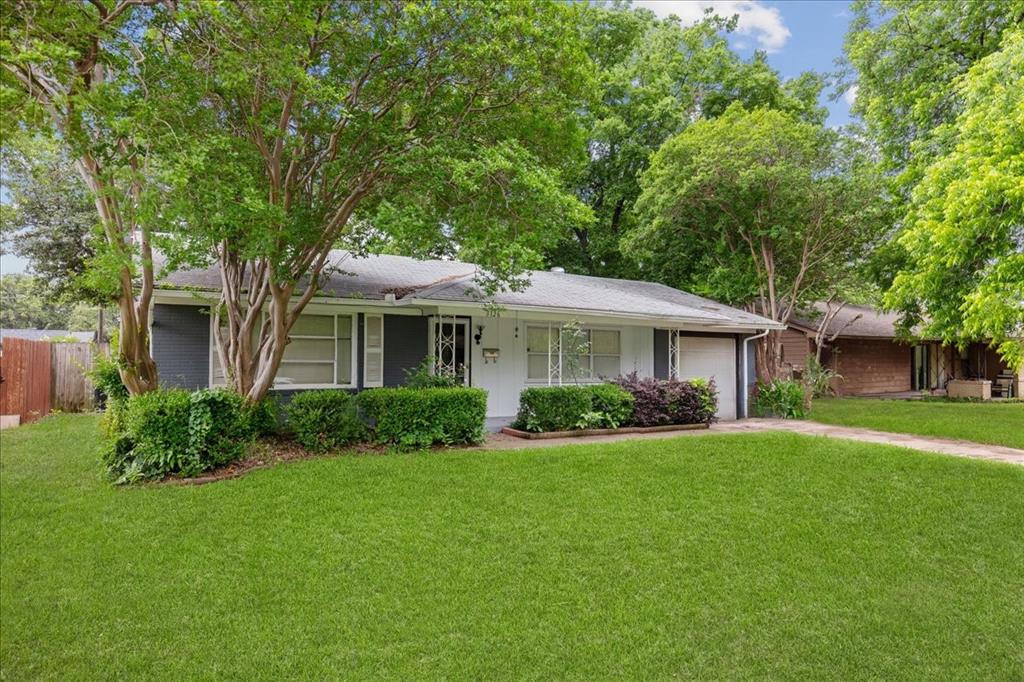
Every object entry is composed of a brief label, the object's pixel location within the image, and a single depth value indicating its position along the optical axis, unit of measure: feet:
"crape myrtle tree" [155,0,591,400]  22.65
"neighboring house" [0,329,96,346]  100.17
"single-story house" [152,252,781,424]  33.24
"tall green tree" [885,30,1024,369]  23.62
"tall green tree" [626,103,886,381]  52.39
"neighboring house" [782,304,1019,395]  73.67
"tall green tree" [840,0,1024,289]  47.47
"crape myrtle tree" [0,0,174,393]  15.55
